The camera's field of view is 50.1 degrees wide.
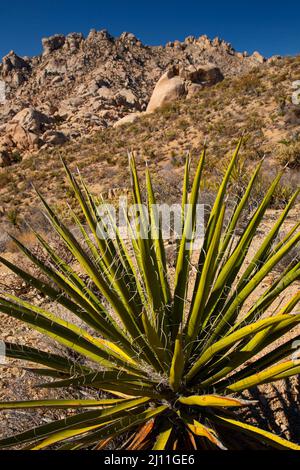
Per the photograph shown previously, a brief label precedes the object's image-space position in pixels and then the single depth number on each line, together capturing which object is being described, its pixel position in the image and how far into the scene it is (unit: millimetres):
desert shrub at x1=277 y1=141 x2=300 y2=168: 7598
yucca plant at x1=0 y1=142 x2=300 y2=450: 1185
